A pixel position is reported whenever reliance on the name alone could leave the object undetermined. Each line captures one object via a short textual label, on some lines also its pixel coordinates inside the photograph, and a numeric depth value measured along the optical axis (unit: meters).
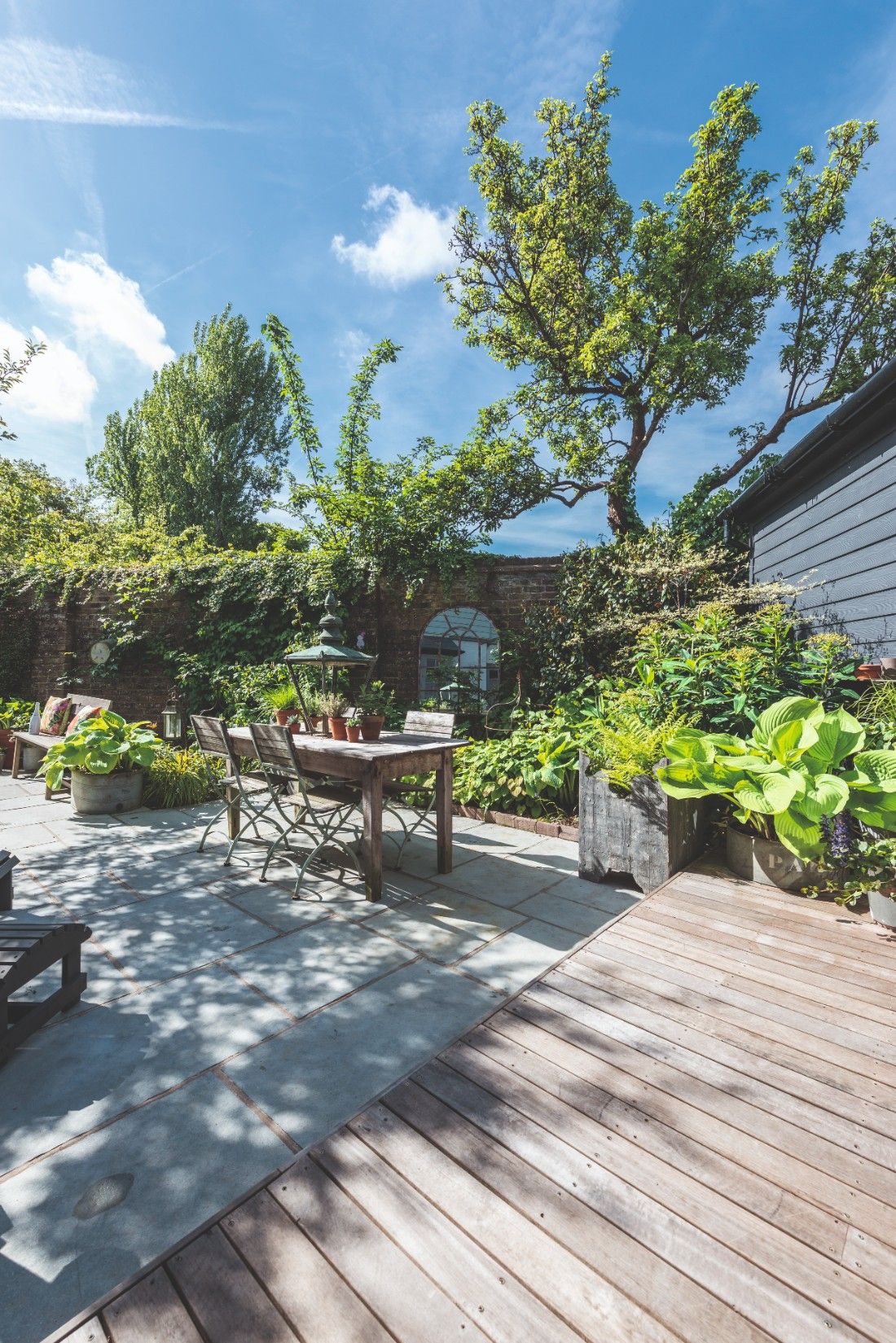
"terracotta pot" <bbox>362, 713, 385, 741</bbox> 3.50
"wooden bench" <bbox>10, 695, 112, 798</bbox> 5.80
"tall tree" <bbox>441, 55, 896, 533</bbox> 8.70
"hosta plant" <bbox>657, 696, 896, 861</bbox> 2.46
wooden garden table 3.01
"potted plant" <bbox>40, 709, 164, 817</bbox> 4.82
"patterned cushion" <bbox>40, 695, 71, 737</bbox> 6.38
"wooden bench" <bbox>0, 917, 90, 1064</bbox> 1.77
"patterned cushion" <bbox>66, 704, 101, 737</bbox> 5.13
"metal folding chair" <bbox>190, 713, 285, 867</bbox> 3.61
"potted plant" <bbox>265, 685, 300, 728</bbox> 4.04
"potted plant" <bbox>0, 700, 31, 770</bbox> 7.02
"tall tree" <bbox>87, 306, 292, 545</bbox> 16.67
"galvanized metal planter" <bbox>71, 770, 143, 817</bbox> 4.84
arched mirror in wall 6.86
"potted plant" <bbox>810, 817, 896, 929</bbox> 2.40
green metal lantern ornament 3.45
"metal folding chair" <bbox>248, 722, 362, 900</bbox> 3.18
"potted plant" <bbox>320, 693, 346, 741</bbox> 3.54
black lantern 6.55
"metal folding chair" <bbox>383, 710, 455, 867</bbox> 3.81
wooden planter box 3.06
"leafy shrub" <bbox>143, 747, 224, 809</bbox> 5.20
